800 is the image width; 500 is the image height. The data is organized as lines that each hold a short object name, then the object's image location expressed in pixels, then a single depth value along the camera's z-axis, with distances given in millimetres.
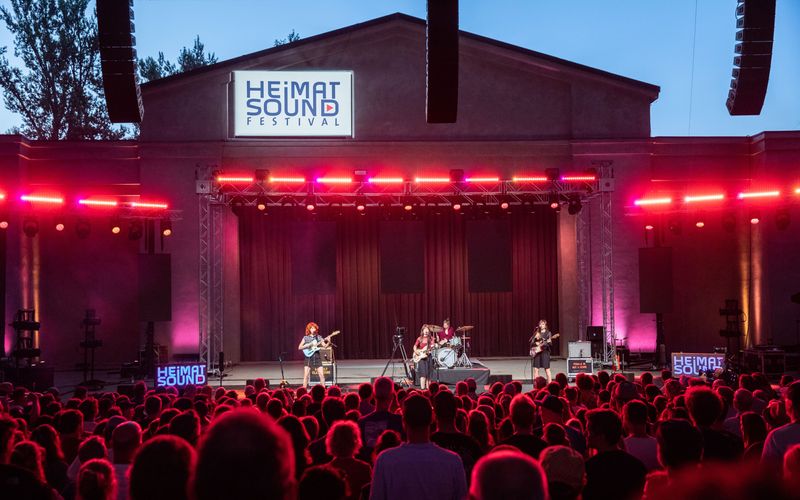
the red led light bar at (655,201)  21162
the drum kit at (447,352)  18922
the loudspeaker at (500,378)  18609
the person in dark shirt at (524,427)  5043
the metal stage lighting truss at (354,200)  20453
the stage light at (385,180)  19719
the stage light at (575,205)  20609
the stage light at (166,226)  20469
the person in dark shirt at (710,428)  4938
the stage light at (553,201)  20480
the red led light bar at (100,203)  19172
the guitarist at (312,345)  17859
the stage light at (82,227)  19827
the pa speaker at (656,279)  21281
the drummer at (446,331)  19177
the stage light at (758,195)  20211
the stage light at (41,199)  18766
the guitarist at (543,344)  18359
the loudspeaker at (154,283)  19609
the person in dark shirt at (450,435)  5094
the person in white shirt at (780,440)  4879
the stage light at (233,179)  19562
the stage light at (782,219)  20453
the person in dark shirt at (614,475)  4234
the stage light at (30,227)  19672
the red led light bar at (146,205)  20175
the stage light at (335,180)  19392
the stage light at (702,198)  20375
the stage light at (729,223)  21141
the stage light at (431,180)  19469
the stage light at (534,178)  20109
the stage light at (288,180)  19681
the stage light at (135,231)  20478
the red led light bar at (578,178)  20000
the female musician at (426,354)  17469
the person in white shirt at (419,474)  3826
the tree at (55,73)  34656
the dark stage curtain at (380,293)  26094
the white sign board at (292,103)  22641
